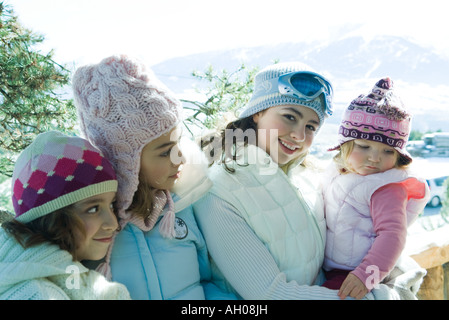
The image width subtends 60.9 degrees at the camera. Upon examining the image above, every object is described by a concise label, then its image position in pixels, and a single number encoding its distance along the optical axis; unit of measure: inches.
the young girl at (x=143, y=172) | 48.1
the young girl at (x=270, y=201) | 54.2
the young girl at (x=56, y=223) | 41.6
